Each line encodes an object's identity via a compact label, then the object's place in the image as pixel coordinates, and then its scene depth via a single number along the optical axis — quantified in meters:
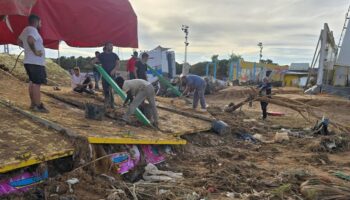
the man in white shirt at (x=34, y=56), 5.76
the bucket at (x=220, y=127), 9.07
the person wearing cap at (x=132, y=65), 10.38
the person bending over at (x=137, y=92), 6.90
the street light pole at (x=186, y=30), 38.78
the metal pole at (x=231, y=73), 39.78
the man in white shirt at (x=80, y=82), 10.09
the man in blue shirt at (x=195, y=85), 11.27
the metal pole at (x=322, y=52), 22.62
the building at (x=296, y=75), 38.83
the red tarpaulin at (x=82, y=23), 7.09
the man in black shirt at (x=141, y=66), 10.09
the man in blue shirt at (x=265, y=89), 12.84
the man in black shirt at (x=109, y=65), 8.16
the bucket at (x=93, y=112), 6.68
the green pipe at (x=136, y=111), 7.18
